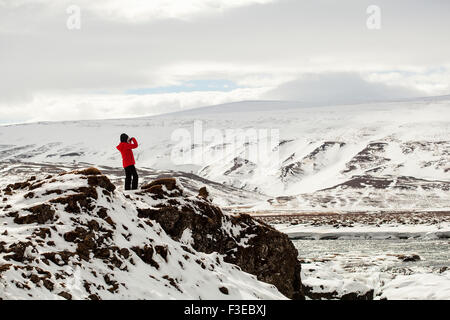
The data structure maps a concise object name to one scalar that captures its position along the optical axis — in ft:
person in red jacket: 71.67
